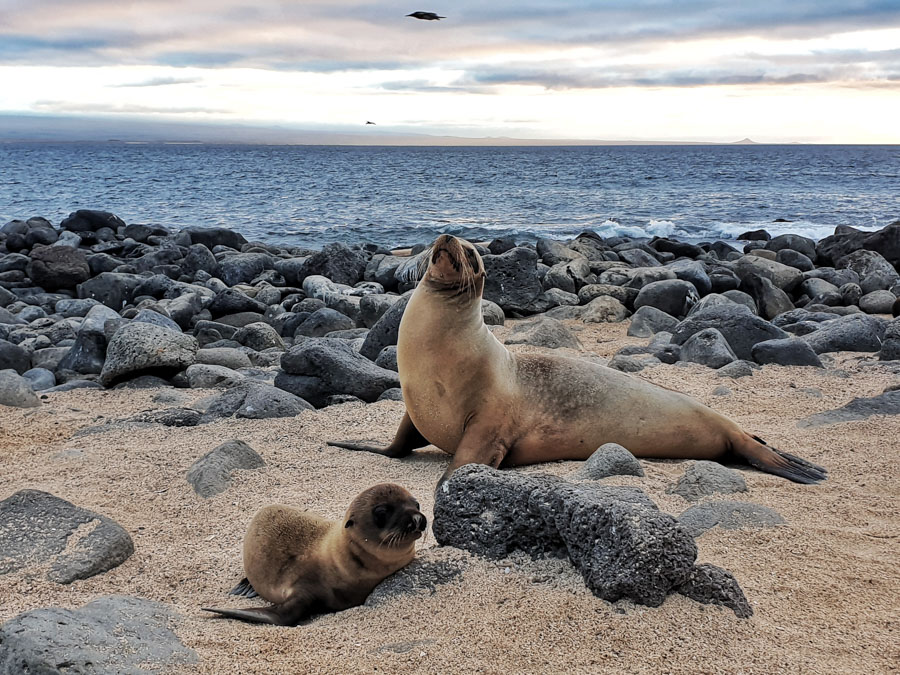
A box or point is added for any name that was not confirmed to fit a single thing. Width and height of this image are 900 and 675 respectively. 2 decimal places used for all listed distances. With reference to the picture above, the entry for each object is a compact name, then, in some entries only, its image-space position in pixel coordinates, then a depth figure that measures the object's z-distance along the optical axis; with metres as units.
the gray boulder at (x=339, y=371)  7.07
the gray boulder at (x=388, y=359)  8.00
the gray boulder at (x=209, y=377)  7.81
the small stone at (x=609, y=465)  4.61
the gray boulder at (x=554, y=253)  16.56
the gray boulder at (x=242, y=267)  16.73
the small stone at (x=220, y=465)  4.71
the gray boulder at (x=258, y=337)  10.39
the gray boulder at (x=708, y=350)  7.84
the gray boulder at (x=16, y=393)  6.91
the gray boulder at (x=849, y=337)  8.33
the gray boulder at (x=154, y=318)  9.81
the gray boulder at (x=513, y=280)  12.35
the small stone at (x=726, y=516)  3.84
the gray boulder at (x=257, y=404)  6.29
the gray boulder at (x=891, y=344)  7.68
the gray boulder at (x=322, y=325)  11.42
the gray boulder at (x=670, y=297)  11.97
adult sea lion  5.09
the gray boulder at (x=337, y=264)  15.58
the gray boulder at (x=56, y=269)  15.77
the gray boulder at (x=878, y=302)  12.10
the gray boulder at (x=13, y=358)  9.00
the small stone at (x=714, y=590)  2.89
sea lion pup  3.20
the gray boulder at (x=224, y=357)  8.84
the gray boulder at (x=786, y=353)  7.74
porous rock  2.88
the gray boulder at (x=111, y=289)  14.06
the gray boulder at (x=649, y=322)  10.44
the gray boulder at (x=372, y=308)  11.70
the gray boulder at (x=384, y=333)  8.78
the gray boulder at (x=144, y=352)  7.71
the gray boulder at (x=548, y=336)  8.92
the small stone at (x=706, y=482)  4.43
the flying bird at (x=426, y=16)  7.23
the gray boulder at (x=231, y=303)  12.66
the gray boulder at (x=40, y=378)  8.21
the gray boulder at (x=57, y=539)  3.67
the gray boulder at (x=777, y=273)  14.35
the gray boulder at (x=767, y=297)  12.77
